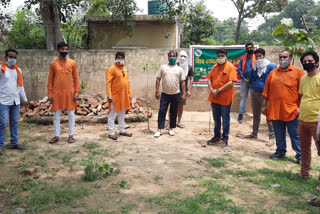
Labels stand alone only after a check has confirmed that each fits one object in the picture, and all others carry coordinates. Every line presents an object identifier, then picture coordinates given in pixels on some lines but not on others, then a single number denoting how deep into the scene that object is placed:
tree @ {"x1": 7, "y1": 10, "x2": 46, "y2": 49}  13.91
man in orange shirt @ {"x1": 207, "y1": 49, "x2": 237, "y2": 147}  5.57
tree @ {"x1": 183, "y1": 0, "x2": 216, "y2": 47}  18.72
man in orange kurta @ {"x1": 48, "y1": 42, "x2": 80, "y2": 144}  5.62
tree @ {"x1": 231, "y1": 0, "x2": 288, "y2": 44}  20.95
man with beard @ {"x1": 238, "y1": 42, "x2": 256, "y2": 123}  7.28
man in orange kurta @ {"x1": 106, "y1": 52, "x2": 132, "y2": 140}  6.04
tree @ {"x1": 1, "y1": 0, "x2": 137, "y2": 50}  9.95
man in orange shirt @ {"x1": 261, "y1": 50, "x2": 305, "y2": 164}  4.68
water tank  12.46
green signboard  8.59
